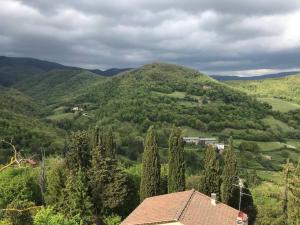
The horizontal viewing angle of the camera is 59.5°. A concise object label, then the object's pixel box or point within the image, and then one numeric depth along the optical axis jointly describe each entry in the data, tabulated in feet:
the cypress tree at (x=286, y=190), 98.65
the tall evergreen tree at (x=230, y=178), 110.50
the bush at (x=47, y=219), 76.69
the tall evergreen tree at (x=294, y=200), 88.03
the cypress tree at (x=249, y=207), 114.37
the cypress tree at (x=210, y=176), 110.24
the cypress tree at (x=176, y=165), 107.67
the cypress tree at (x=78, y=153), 112.43
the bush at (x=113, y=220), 100.13
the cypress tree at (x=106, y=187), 106.12
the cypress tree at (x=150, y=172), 107.73
